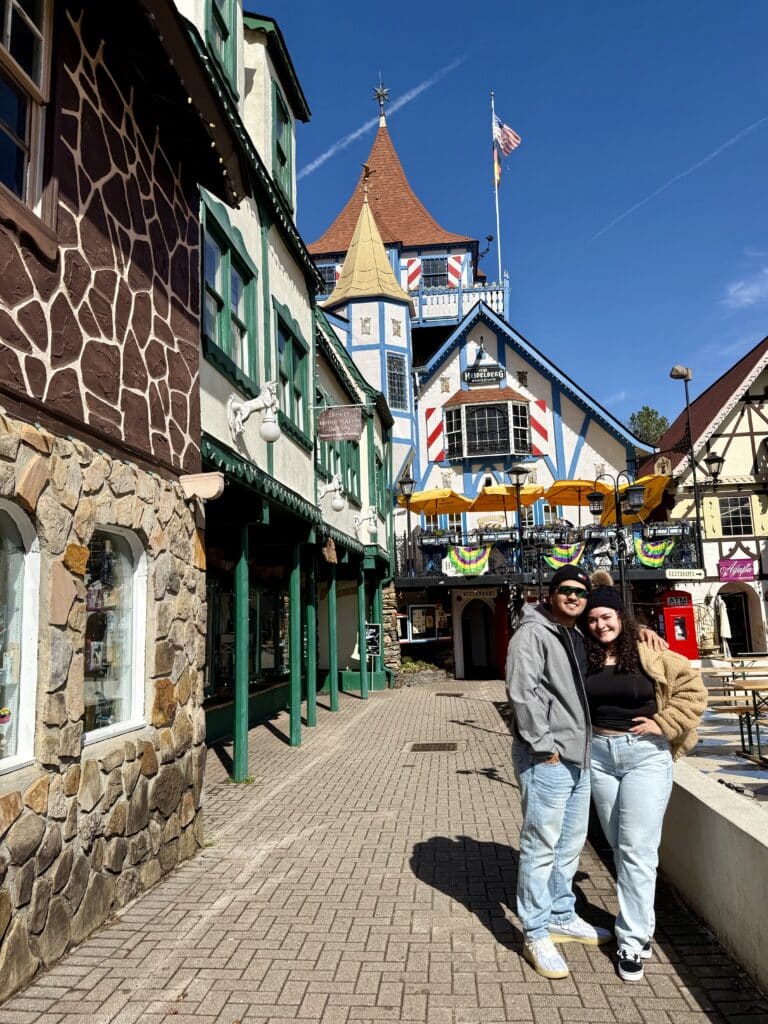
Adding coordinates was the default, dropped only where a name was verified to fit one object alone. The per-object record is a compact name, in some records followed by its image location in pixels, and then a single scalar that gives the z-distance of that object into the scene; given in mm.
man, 3721
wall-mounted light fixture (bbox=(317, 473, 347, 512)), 13453
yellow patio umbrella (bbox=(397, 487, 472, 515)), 24094
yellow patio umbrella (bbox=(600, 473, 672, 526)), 23562
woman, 3609
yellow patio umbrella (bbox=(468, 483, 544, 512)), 23016
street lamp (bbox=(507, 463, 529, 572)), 16141
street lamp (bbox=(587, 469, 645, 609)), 18434
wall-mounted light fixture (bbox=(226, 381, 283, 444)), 7500
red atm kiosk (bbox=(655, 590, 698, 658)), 20969
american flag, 34156
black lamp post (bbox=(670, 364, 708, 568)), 22391
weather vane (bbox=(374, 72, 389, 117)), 42719
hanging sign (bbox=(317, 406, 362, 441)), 11898
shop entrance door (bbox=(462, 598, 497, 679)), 25797
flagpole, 34653
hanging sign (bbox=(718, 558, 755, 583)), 25484
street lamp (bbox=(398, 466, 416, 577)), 22344
